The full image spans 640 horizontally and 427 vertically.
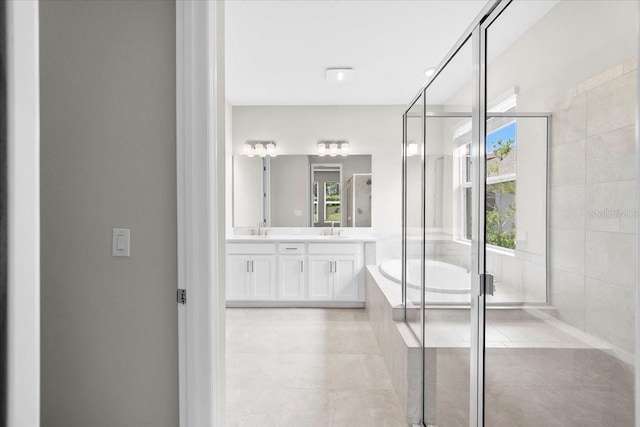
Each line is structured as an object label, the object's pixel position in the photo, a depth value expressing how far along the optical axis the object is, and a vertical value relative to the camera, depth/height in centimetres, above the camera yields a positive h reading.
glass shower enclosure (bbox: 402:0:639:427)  76 -1
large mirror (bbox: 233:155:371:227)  491 +25
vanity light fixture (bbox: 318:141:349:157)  488 +79
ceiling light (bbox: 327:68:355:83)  367 +131
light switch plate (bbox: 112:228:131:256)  138 -10
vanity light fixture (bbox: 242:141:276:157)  493 +79
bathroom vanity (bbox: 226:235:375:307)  439 -64
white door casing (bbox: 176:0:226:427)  133 +2
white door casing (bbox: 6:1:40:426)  24 +0
